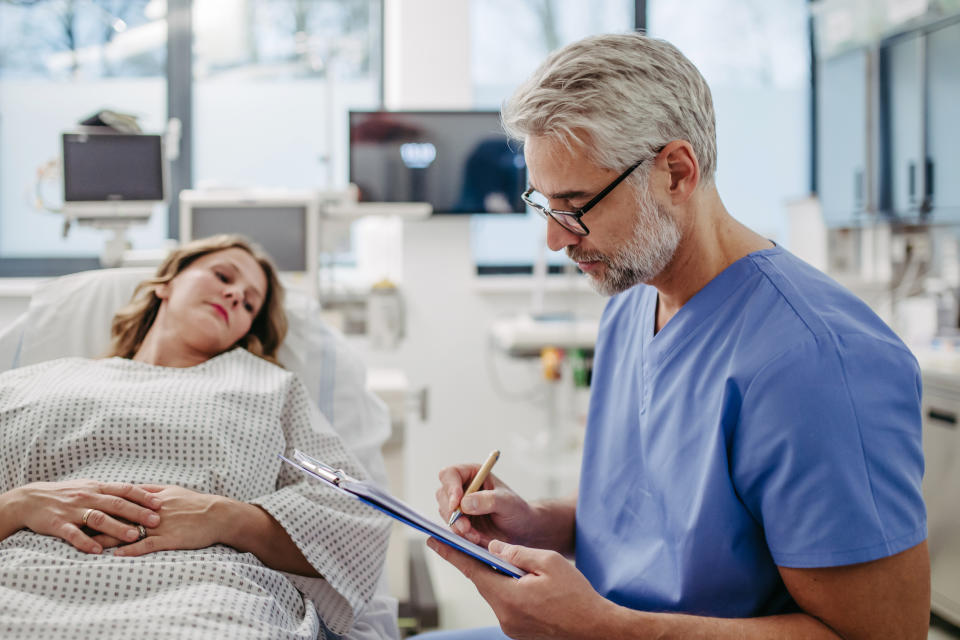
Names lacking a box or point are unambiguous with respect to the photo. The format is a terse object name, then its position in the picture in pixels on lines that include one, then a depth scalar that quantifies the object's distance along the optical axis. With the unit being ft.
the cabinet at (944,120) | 9.37
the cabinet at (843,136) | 10.80
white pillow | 5.78
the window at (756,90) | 12.32
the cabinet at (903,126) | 9.94
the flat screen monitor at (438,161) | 9.93
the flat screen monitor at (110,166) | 7.20
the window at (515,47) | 11.78
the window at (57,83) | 11.15
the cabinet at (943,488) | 7.82
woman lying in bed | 3.61
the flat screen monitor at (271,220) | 7.87
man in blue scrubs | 2.93
